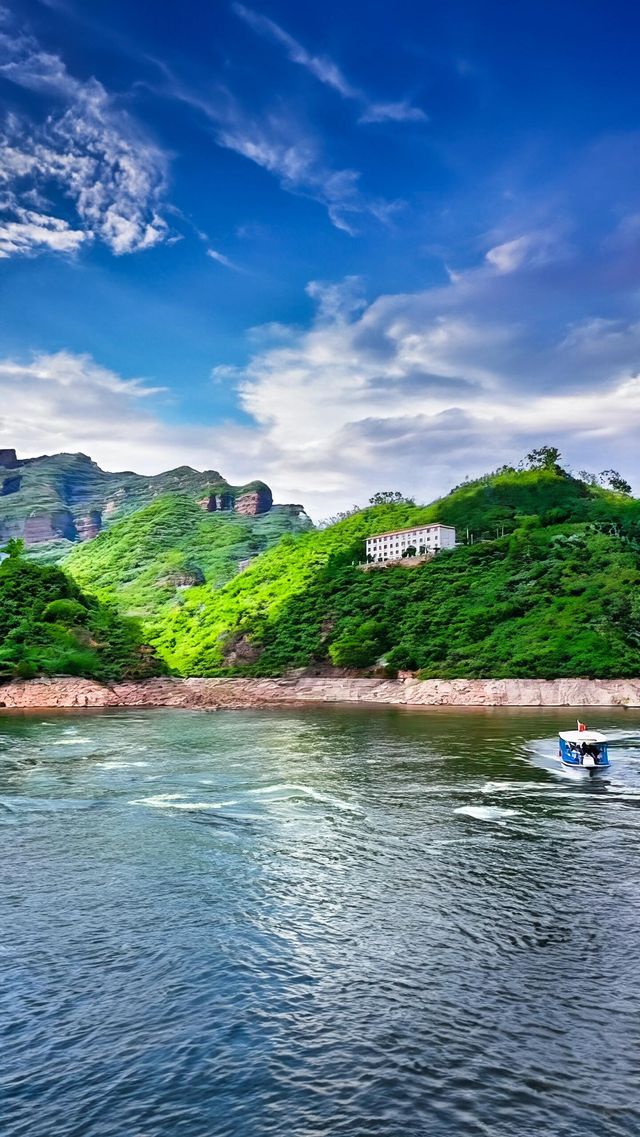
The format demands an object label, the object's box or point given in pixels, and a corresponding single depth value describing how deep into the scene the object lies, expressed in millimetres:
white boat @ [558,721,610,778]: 54781
